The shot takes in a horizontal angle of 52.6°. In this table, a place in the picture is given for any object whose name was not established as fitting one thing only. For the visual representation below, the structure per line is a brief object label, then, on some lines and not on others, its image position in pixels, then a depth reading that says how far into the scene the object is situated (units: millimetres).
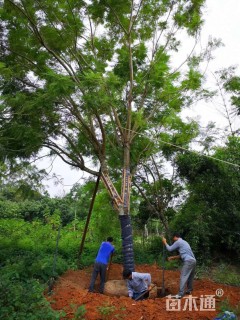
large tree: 6090
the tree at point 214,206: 7298
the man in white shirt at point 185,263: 4868
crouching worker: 5055
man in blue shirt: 5456
